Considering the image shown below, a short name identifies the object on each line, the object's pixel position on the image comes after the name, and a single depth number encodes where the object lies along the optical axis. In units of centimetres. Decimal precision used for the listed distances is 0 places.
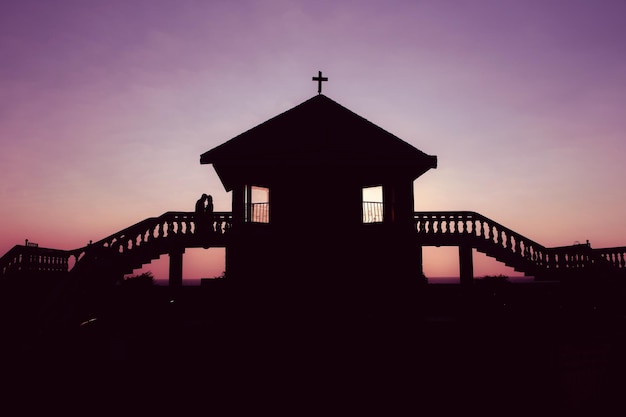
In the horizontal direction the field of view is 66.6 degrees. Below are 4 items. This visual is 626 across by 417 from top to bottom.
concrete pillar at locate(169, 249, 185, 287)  2206
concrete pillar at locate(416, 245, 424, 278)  2045
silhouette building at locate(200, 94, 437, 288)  1969
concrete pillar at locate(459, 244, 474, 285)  2066
